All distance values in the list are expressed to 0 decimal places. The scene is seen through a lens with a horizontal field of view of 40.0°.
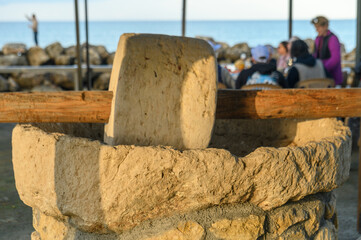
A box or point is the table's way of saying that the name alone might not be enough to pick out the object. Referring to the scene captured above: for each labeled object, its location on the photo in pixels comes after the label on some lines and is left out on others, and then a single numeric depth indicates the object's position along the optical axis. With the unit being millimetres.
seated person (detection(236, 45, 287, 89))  4199
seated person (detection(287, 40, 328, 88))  4586
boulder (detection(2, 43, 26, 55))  14496
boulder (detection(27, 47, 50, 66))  13742
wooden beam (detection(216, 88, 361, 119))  2422
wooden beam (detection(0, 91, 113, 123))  2217
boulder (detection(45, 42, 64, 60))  14112
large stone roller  2180
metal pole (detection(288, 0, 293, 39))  5525
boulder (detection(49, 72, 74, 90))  12188
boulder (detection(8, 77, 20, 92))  11773
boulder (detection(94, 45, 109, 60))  14203
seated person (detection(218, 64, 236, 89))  4633
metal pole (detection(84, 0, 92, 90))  6006
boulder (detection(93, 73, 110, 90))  12016
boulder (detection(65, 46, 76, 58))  14245
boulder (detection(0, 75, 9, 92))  11422
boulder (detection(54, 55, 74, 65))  13742
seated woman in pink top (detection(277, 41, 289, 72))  5660
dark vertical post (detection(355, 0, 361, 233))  4977
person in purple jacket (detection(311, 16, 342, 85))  5139
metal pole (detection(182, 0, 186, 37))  4589
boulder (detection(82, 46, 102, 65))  13648
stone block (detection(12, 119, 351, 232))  1974
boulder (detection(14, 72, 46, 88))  12164
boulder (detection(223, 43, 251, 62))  15133
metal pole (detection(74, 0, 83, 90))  4943
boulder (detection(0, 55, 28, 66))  13602
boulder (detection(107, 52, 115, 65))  13931
